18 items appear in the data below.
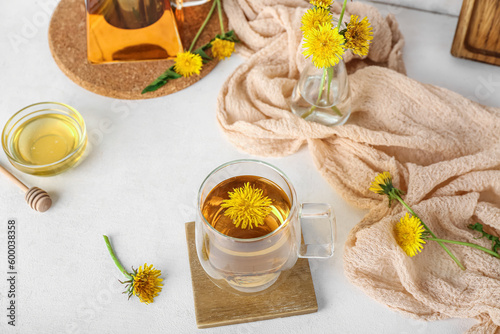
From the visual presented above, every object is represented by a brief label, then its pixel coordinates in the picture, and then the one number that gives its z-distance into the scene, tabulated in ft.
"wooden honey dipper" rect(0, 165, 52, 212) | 2.22
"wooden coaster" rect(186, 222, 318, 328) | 1.98
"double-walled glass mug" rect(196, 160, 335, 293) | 1.66
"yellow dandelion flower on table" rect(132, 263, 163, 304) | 2.03
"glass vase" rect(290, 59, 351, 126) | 2.24
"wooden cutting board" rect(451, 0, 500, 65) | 2.38
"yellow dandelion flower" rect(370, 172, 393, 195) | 2.11
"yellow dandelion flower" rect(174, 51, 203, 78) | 2.54
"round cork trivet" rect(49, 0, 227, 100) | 2.55
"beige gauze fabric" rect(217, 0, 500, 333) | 2.01
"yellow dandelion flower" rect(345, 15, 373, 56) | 1.94
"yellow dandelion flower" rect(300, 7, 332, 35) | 1.96
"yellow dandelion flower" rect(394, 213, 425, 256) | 1.98
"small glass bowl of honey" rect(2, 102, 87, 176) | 2.29
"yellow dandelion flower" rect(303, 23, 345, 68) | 1.91
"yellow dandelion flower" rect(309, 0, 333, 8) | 1.95
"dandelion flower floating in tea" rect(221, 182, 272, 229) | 1.74
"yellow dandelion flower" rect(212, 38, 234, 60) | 2.61
